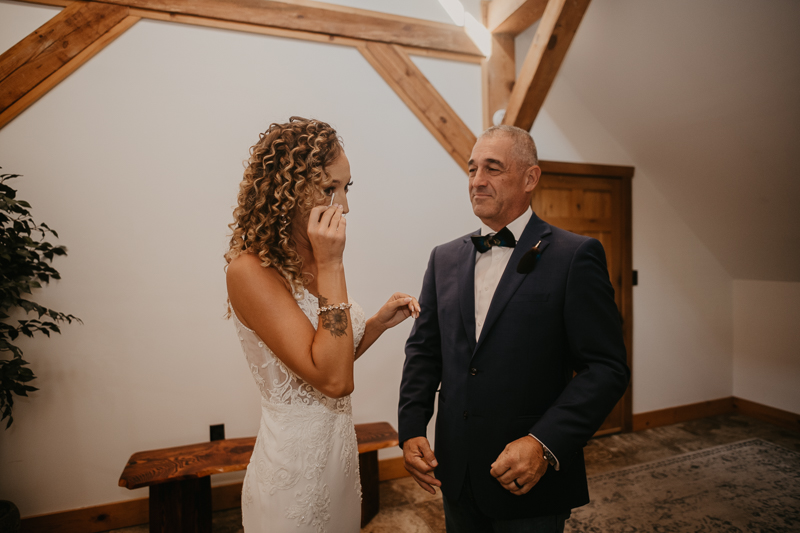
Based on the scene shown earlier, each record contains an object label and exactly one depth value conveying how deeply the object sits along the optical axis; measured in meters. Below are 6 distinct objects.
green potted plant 1.93
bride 1.13
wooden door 3.64
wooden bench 2.15
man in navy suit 1.20
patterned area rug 2.48
